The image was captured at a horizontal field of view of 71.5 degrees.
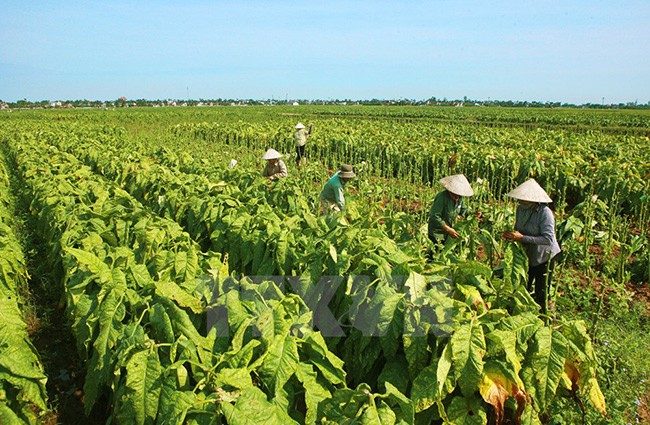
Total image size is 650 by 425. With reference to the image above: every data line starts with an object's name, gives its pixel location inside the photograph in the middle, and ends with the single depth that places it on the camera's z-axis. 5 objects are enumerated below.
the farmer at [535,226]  4.51
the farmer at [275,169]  8.07
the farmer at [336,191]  5.83
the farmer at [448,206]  4.94
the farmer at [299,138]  14.42
